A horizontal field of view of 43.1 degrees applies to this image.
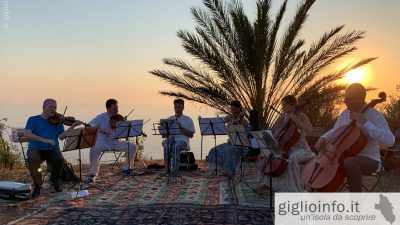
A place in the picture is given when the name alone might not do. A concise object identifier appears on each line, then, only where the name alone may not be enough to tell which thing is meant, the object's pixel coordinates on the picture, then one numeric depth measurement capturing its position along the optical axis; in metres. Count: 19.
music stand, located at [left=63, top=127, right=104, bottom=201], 6.41
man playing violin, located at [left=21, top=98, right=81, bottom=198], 6.67
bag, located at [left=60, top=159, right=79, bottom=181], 7.95
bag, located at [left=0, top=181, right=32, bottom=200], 6.19
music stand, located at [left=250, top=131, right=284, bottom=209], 5.06
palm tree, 10.38
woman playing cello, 5.89
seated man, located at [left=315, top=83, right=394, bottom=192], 4.55
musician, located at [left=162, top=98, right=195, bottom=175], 8.42
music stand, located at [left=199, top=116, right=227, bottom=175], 8.27
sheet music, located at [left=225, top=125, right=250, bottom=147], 6.25
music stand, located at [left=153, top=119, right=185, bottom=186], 7.64
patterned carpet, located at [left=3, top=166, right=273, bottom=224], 5.07
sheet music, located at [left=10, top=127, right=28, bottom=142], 7.82
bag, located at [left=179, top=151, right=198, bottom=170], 9.57
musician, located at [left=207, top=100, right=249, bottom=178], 7.65
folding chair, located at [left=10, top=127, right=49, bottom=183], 7.46
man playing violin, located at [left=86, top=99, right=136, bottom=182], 8.18
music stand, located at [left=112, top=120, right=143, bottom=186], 7.84
